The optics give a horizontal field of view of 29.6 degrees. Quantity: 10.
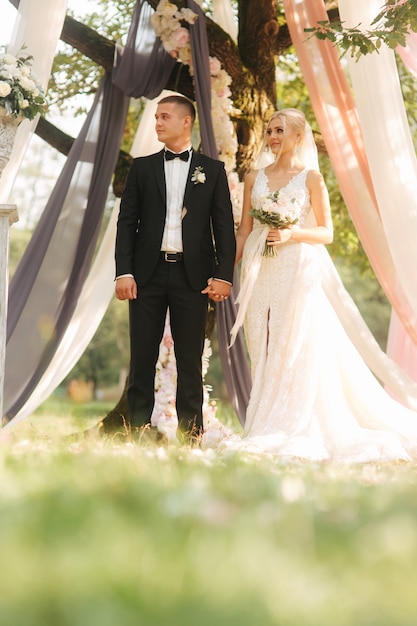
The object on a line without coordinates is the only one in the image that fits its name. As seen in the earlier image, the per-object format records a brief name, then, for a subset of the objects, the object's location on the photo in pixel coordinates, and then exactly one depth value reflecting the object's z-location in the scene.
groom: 4.59
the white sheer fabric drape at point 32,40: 5.25
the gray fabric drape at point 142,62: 6.09
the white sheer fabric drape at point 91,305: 5.76
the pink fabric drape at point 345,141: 5.35
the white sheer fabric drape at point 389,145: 5.16
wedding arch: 5.22
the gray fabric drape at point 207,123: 5.79
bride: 4.60
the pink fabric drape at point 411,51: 5.57
